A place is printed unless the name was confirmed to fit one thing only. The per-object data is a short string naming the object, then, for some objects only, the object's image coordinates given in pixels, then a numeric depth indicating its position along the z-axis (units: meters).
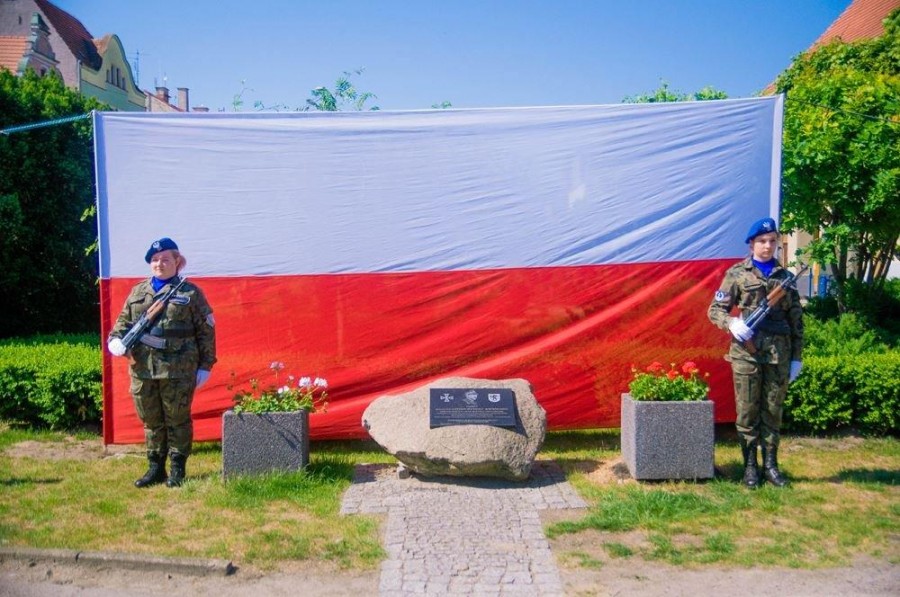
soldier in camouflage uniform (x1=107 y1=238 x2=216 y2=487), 6.40
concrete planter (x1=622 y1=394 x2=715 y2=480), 6.51
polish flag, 7.50
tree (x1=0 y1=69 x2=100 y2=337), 10.86
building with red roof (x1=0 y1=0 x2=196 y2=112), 26.69
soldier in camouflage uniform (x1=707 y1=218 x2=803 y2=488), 6.36
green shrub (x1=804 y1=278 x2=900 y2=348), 10.54
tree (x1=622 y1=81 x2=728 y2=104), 15.86
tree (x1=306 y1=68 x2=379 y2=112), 13.73
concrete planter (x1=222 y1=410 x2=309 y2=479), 6.48
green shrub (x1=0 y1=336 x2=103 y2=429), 8.22
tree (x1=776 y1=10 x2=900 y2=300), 9.19
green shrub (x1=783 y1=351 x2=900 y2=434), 7.85
